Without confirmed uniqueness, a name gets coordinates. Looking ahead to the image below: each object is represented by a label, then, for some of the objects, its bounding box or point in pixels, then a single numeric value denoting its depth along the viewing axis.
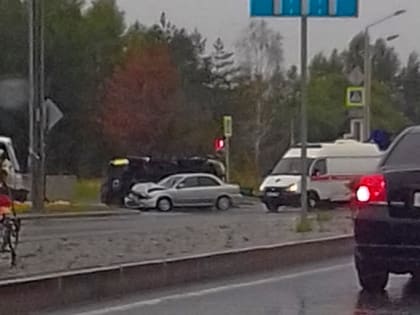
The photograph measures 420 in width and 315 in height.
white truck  39.05
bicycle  13.58
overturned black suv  47.69
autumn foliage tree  67.88
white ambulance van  38.16
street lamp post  44.84
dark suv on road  11.81
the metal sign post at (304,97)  19.88
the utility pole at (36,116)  35.31
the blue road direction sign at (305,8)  20.05
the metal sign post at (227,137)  52.06
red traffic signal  58.16
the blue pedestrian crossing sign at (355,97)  42.41
